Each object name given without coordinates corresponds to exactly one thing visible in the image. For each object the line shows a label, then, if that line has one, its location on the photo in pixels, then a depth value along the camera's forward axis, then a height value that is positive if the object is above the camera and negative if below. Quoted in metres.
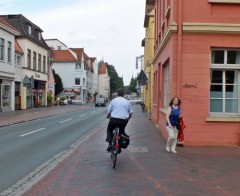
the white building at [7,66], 22.52 +2.46
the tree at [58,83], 48.55 +1.94
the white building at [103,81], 79.19 +3.86
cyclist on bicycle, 5.82 -0.47
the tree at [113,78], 90.65 +5.72
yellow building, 20.85 +6.25
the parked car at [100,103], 37.79 -1.45
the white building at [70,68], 52.49 +5.28
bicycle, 5.47 -1.17
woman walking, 6.73 -0.71
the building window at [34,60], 30.11 +3.88
